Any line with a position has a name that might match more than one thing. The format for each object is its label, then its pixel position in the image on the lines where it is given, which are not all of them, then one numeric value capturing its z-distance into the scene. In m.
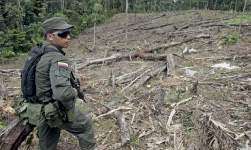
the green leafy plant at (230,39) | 12.13
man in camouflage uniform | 2.30
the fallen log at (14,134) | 2.64
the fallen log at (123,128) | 3.44
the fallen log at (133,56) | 9.97
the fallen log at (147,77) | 6.59
